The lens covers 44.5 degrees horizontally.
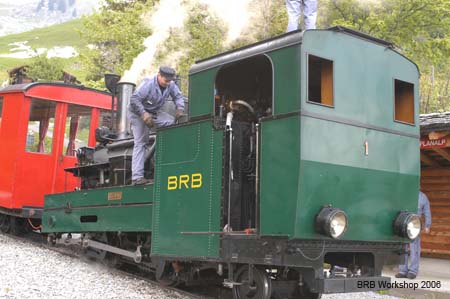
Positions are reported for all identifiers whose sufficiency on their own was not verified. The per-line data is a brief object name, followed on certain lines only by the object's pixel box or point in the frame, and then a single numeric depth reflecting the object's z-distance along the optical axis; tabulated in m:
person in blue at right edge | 8.30
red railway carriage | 9.12
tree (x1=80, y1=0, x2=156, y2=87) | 16.91
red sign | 8.53
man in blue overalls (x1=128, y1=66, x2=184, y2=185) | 6.35
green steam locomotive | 4.45
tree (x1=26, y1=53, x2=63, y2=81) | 38.28
